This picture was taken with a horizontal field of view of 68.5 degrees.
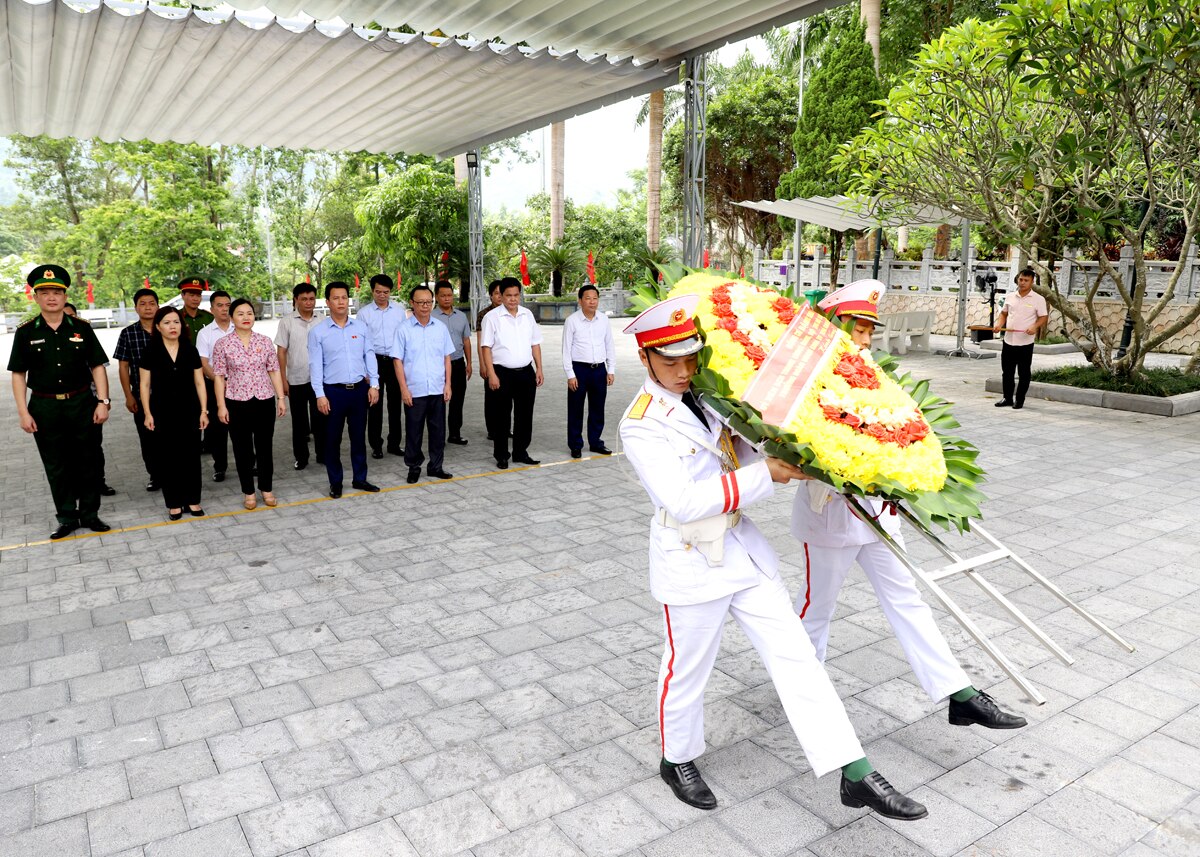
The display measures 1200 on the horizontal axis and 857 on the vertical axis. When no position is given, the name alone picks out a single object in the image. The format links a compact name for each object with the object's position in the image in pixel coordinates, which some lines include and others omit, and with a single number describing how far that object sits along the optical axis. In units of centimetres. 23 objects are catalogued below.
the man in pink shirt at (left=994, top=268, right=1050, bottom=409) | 1020
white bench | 1616
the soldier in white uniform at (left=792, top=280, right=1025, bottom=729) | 338
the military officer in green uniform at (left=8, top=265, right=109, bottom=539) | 583
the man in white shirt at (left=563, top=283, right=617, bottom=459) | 800
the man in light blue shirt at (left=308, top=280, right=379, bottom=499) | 703
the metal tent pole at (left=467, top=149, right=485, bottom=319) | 1723
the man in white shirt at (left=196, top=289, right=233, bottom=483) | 735
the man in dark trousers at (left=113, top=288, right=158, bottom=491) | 698
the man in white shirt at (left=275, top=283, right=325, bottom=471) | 782
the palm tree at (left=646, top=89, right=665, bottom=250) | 2616
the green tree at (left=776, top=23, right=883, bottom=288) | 2219
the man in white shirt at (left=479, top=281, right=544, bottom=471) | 794
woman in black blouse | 634
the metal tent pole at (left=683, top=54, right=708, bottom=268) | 1031
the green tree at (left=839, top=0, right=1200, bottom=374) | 834
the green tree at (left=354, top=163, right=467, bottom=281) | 2189
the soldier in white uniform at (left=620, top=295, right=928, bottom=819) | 280
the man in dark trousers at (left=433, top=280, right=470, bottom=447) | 856
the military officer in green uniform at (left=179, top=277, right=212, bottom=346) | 755
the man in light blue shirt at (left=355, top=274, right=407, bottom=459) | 791
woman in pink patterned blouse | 656
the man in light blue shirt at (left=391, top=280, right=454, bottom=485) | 749
